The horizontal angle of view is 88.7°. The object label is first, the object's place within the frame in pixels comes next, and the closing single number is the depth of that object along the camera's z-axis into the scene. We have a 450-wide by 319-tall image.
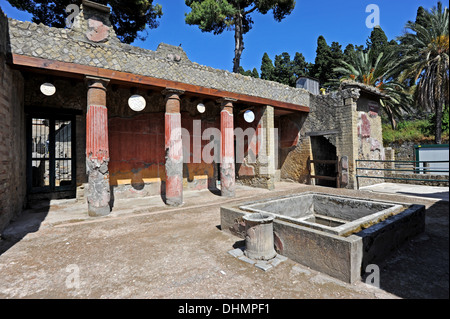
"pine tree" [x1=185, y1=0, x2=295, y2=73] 14.55
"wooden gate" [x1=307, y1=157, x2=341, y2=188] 9.29
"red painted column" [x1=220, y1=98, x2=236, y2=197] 8.28
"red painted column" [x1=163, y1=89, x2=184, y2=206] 6.95
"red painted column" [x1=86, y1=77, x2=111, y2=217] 5.81
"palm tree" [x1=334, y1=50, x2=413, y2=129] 16.72
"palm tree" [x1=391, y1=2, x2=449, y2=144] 11.15
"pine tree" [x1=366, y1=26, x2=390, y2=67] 24.03
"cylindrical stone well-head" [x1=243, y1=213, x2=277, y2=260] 3.13
